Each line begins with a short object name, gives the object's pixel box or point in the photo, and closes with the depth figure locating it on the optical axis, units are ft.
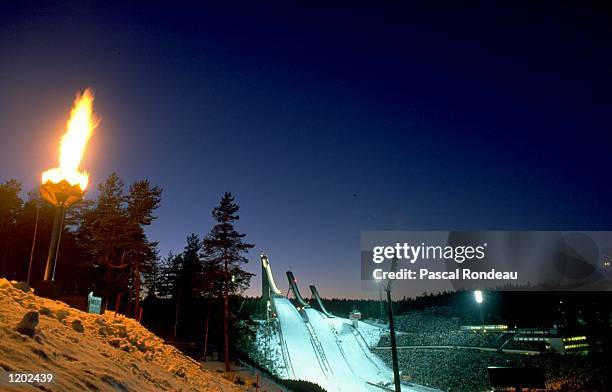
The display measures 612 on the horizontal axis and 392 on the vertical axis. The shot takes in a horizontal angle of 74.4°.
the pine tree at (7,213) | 147.64
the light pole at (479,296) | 244.46
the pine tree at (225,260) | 121.90
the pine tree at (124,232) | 121.60
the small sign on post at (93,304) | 53.83
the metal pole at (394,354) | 68.64
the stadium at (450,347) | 147.43
